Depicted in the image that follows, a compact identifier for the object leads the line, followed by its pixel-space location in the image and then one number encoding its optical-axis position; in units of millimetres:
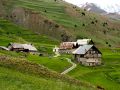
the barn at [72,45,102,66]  142375
